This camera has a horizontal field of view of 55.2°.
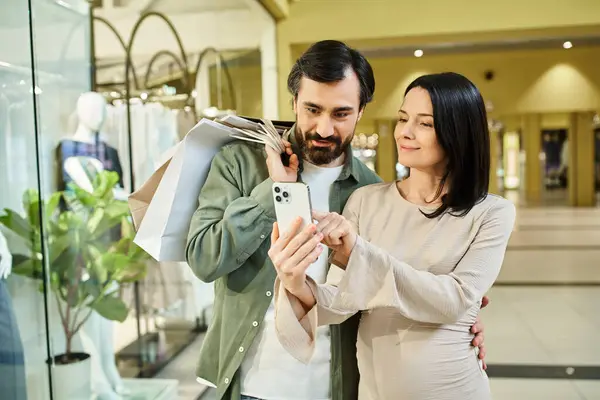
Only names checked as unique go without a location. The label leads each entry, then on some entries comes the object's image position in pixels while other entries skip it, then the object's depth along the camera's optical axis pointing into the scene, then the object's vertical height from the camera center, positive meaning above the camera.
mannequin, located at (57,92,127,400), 3.05 +0.08
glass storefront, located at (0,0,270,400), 2.30 -0.15
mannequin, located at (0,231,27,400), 2.22 -0.61
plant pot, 2.81 -0.94
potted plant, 2.72 -0.38
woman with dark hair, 1.02 -0.15
